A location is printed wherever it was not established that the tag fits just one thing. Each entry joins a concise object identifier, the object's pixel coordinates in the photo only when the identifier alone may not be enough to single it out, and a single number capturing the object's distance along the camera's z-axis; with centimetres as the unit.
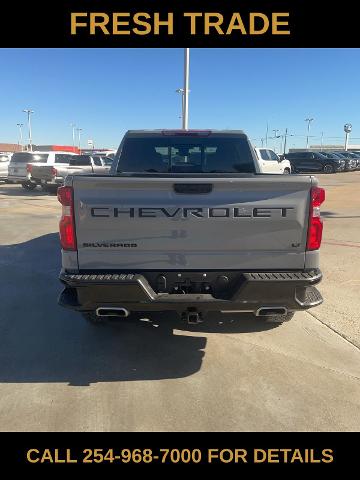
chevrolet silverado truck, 286
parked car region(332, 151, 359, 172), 3441
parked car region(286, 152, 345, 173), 3212
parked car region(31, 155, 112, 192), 1717
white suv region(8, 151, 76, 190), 1888
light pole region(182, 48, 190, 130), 1903
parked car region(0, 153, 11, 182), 2245
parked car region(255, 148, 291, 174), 1962
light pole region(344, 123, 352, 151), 5769
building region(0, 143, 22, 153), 10971
